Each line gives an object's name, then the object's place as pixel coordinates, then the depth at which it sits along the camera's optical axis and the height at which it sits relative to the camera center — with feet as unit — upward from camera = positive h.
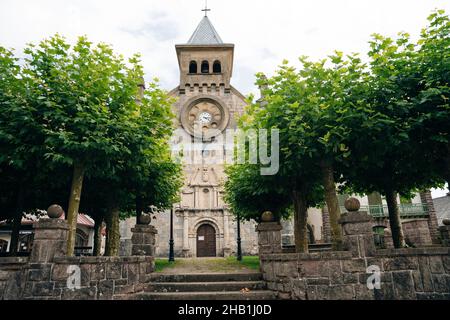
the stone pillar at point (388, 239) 60.84 +0.15
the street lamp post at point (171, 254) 53.24 -1.75
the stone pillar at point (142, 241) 35.35 +0.49
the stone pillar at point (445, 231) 43.21 +1.09
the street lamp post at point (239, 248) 56.71 -1.04
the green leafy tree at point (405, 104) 26.63 +11.94
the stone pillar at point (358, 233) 24.52 +0.60
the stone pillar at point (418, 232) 66.74 +1.55
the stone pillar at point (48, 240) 23.61 +0.53
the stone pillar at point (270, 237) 33.06 +0.56
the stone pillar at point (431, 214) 76.13 +6.24
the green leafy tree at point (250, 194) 36.99 +7.08
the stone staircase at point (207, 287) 26.11 -4.13
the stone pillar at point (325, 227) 73.31 +3.43
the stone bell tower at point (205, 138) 77.46 +28.82
